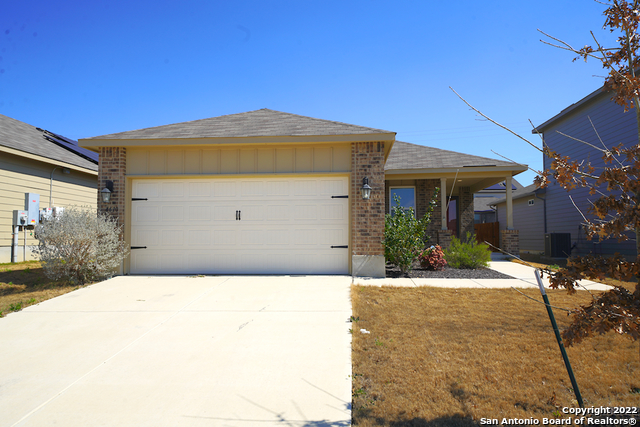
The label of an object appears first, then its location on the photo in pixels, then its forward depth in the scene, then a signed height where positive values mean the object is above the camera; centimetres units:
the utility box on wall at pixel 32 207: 1095 +53
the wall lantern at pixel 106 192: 812 +72
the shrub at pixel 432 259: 883 -81
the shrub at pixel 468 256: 901 -75
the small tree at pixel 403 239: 808 -30
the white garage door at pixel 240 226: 808 -2
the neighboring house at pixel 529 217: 1611 +40
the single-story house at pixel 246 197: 793 +63
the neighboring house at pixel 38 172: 1045 +172
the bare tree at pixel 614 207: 217 +11
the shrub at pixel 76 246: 703 -42
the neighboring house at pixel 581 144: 1110 +287
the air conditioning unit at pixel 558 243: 1274 -60
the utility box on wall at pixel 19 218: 1060 +19
